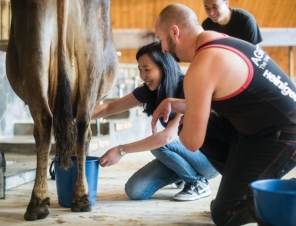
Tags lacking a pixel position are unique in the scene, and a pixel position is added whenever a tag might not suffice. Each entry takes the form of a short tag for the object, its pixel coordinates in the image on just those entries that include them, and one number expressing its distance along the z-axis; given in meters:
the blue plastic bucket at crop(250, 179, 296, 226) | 1.30
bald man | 1.66
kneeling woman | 2.32
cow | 2.15
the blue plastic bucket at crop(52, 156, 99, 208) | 2.32
